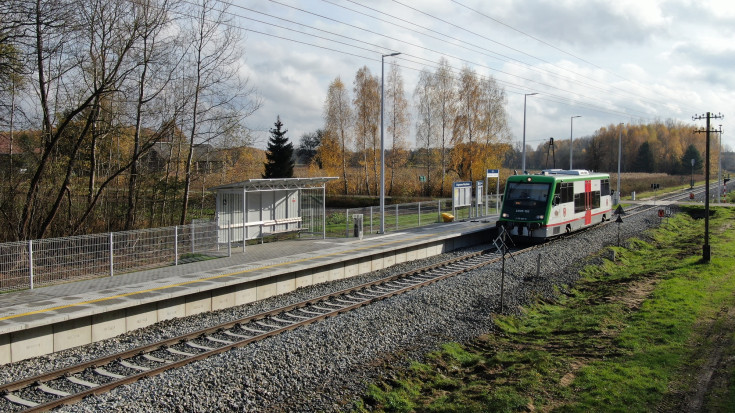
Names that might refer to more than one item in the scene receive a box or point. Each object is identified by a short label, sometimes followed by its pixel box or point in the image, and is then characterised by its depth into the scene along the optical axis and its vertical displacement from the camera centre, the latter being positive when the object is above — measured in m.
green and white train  22.52 -0.89
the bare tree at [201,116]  21.64 +2.81
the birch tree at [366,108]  53.66 +7.83
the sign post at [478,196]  31.72 -0.77
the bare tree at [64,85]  14.55 +3.38
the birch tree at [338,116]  55.22 +7.21
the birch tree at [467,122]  51.28 +6.10
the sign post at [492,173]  30.90 +0.65
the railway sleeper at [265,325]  11.36 -3.08
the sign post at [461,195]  28.97 -0.60
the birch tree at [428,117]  52.81 +6.81
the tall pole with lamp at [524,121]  33.59 +4.05
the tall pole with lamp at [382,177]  21.66 +0.28
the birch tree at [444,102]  52.06 +8.19
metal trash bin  21.86 -1.70
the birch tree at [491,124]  51.50 +5.98
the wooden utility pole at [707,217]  19.95 -1.42
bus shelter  17.80 -0.91
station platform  9.70 -2.45
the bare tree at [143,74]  17.42 +3.99
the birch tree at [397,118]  52.88 +6.69
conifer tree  47.47 +2.80
